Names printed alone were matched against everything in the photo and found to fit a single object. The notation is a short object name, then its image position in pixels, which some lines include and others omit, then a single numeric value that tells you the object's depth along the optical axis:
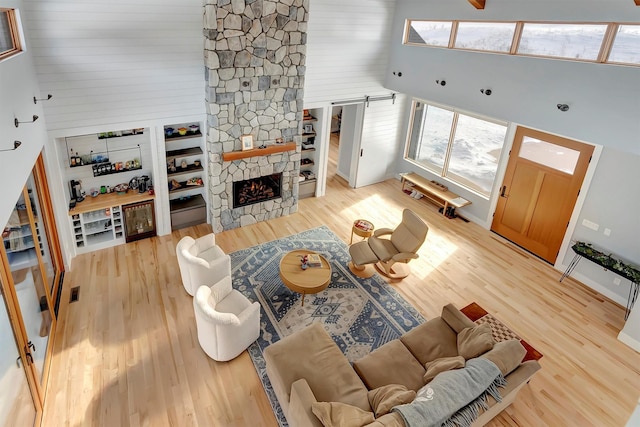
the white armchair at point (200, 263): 5.59
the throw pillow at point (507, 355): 3.99
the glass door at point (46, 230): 5.27
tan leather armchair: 6.46
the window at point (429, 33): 7.43
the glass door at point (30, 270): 4.19
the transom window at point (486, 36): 6.54
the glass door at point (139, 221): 7.03
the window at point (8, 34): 4.39
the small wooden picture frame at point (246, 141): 7.18
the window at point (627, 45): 5.17
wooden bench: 8.60
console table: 5.98
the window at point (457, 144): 8.13
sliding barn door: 9.21
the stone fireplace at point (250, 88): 6.36
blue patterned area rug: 5.42
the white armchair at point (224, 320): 4.68
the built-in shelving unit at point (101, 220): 6.67
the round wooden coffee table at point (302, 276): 5.66
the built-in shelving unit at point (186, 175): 7.28
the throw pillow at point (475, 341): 4.26
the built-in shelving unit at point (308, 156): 8.74
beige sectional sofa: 3.96
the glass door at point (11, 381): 3.40
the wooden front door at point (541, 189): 6.79
